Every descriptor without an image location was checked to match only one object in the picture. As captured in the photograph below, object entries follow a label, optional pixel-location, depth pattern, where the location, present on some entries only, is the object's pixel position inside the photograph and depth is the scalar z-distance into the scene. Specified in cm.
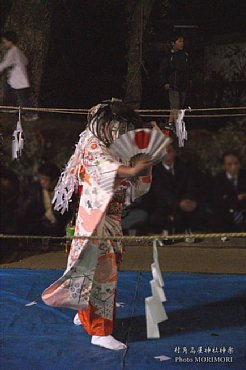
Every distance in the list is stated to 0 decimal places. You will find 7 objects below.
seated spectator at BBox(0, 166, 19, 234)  591
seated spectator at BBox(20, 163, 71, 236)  571
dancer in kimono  450
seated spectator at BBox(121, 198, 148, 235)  610
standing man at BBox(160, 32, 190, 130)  592
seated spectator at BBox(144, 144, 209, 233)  480
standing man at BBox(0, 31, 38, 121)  592
